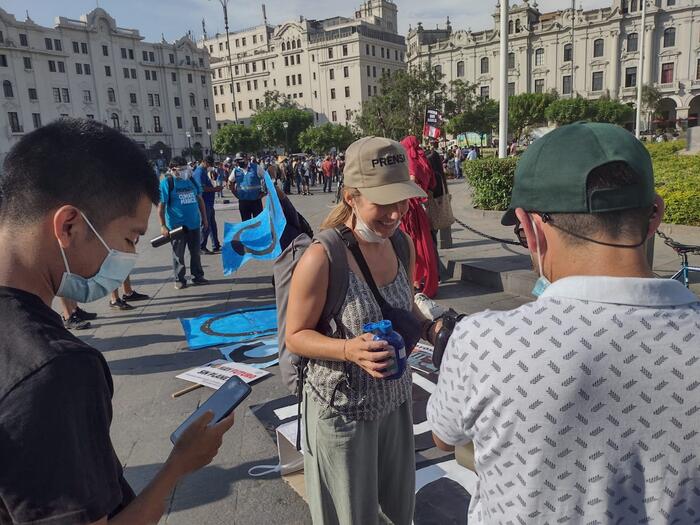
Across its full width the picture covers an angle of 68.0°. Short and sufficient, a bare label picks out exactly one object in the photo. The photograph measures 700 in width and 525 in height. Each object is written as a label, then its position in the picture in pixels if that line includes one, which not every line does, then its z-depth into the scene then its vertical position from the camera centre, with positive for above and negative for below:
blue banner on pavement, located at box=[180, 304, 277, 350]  5.81 -1.90
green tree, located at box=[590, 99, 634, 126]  49.97 +3.09
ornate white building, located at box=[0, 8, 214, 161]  60.16 +11.84
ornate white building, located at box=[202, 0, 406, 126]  83.25 +16.19
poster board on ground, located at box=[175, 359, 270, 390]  4.62 -1.88
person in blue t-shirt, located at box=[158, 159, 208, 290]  7.93 -0.71
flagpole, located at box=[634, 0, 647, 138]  23.48 +2.78
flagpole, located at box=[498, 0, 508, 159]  11.59 +1.52
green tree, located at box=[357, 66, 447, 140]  30.38 +3.49
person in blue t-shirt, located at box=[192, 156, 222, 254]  10.36 -0.90
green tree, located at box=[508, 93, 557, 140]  52.66 +3.87
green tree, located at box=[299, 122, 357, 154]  64.81 +2.72
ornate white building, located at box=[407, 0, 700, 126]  55.41 +10.76
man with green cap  0.93 -0.39
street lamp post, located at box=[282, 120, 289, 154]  65.69 +2.59
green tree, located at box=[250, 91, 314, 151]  68.44 +4.83
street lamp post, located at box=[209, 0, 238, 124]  46.81 +14.01
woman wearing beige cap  1.93 -0.80
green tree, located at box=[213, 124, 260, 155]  65.81 +3.18
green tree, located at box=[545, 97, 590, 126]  51.34 +3.52
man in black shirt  0.95 -0.31
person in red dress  6.68 -1.19
